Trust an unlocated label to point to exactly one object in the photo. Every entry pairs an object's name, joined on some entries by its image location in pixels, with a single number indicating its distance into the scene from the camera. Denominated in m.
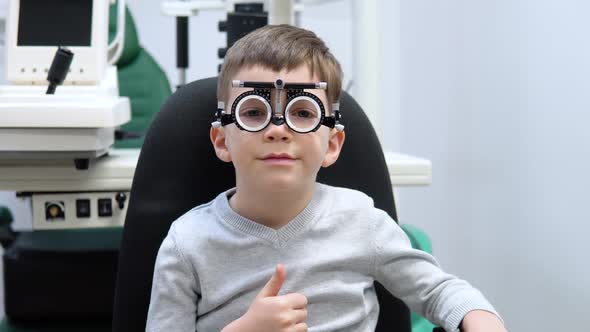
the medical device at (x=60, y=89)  1.68
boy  1.36
